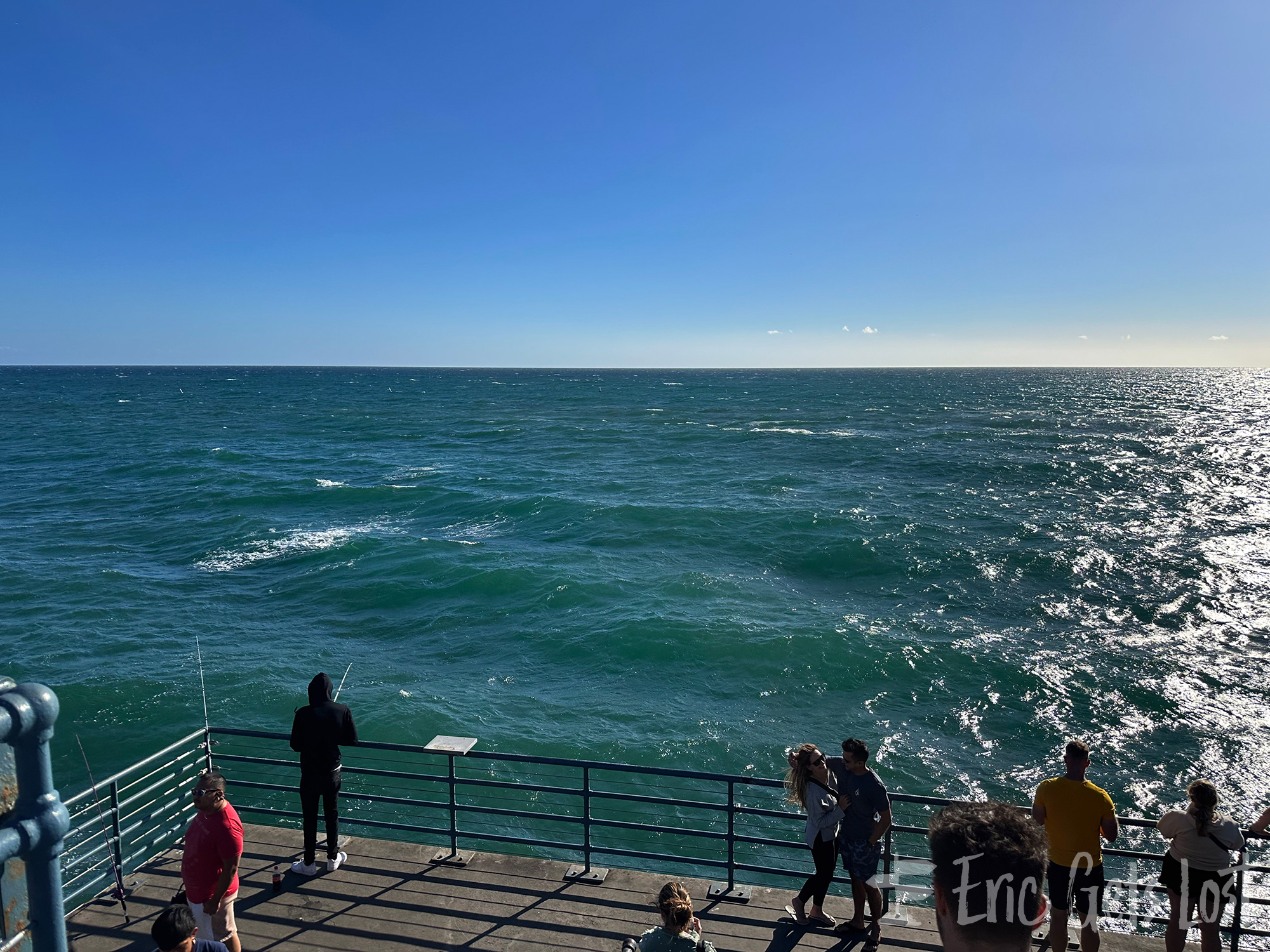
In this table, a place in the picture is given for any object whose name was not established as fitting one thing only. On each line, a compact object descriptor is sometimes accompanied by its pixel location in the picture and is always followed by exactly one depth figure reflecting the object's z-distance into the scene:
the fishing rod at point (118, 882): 6.11
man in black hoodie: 6.57
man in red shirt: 5.16
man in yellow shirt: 5.62
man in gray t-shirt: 5.92
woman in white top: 5.44
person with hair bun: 4.27
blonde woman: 6.06
